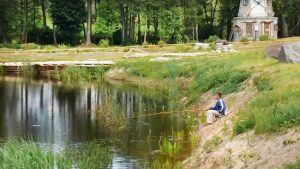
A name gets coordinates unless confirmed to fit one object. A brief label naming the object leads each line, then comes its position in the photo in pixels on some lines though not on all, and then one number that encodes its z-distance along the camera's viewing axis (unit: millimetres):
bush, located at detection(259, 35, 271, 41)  75700
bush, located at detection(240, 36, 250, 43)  74912
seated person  27422
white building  81062
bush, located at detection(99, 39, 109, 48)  75306
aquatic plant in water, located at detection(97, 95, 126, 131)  29656
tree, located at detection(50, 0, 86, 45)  79500
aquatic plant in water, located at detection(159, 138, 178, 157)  23812
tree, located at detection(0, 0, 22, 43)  79312
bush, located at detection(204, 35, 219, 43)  77256
